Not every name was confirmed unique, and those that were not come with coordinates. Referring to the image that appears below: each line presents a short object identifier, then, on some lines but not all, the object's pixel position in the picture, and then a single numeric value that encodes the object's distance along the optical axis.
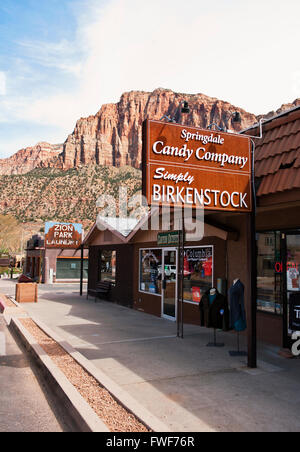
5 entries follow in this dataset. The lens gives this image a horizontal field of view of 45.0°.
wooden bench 17.39
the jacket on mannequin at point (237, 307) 7.17
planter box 16.86
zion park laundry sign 33.62
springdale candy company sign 5.99
